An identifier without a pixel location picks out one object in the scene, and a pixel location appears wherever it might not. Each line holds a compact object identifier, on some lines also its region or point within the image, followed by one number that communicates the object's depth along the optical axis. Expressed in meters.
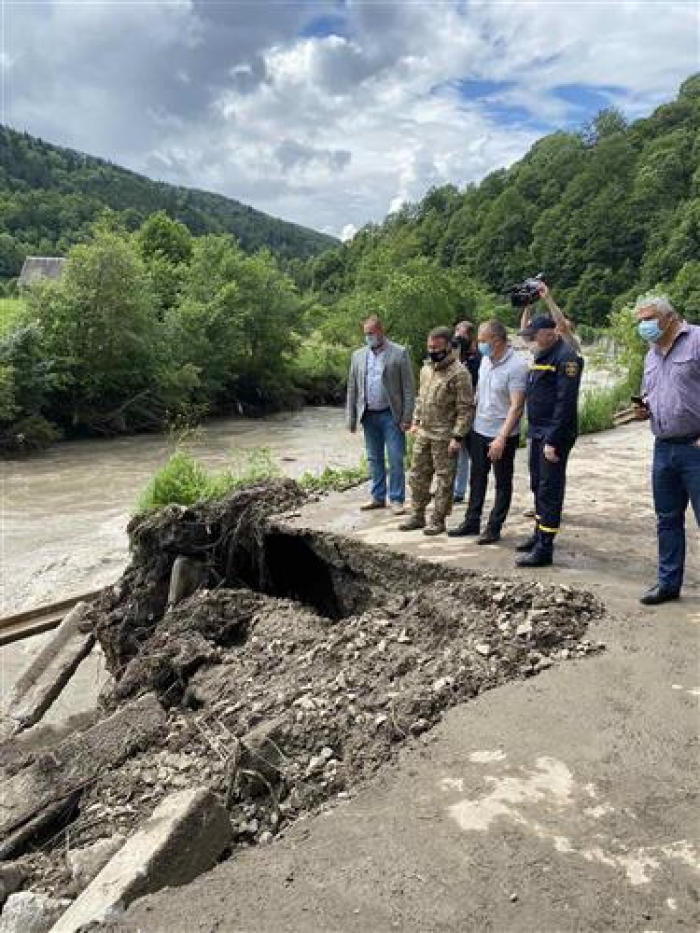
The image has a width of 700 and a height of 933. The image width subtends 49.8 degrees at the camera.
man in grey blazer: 7.16
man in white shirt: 5.94
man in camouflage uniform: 6.26
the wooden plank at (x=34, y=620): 8.00
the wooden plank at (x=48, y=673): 6.56
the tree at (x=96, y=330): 24.52
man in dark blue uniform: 5.40
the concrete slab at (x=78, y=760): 4.01
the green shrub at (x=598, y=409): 13.50
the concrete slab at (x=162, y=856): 2.62
